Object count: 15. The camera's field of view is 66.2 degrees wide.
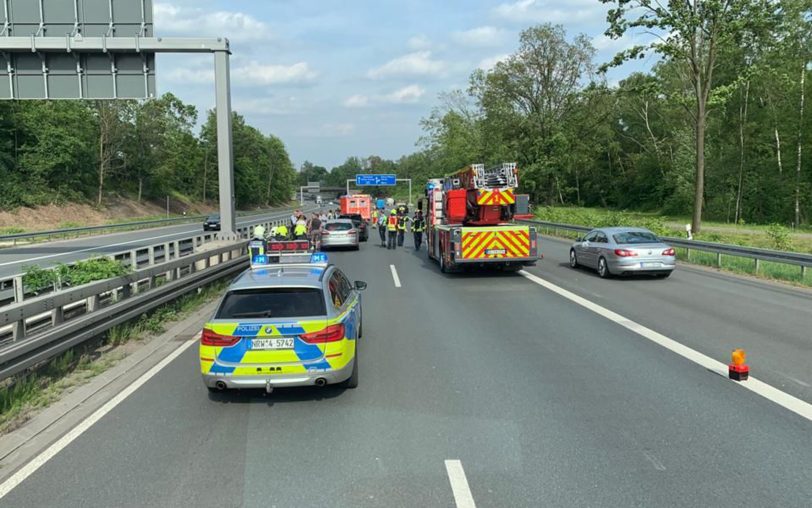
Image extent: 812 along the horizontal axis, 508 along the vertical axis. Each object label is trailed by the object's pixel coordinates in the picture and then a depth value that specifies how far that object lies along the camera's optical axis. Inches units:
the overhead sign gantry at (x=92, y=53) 722.2
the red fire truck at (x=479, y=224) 654.5
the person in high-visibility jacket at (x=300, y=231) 802.2
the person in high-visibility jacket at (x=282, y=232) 763.4
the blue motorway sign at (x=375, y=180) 3558.1
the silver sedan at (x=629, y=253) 615.2
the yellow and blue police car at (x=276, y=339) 239.3
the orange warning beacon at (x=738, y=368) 263.6
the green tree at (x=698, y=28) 1010.7
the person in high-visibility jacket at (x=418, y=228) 1066.7
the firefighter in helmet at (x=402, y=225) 1115.5
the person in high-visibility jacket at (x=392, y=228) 1095.0
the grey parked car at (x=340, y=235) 1067.3
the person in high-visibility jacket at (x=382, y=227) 1201.9
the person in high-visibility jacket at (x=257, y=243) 613.8
